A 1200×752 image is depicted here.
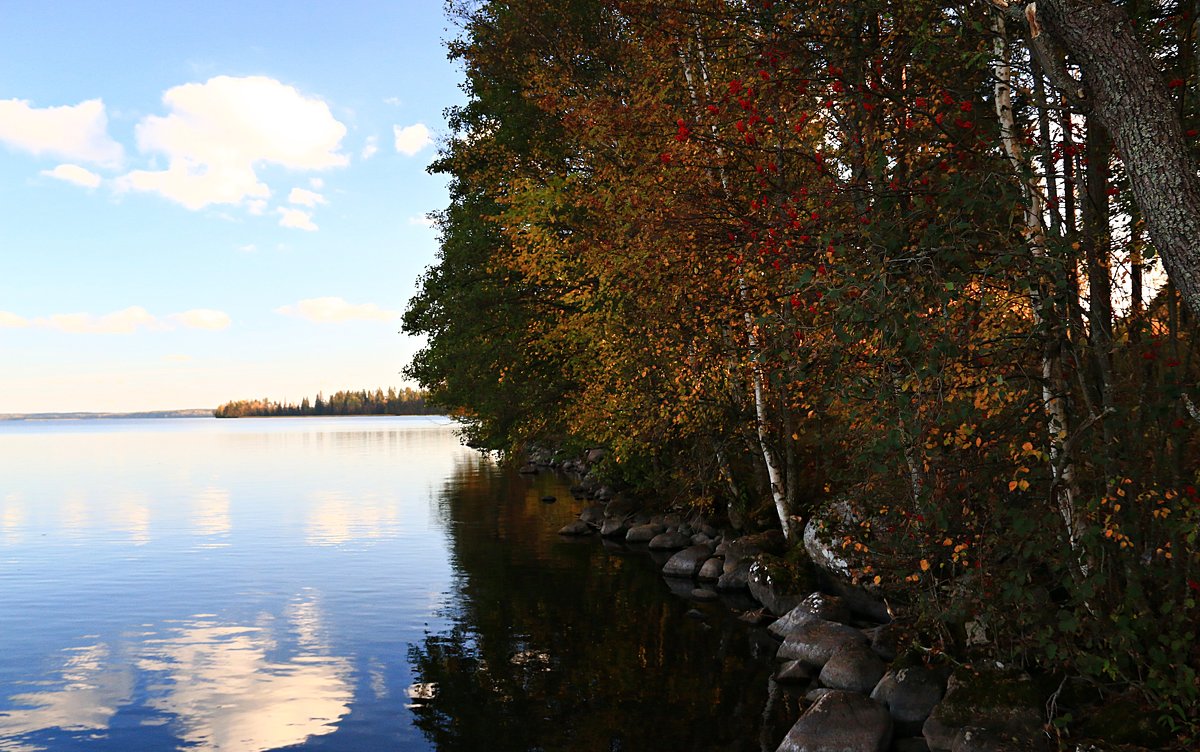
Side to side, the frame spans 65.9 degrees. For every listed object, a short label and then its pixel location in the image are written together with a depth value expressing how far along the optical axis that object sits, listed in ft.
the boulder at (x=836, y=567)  55.01
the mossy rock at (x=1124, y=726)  33.83
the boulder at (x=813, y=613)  57.93
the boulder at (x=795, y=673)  50.75
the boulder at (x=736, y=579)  75.00
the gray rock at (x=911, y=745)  39.91
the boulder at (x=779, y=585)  64.85
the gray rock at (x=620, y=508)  110.01
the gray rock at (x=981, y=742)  36.14
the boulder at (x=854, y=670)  47.06
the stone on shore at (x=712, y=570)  78.69
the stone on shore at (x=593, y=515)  112.03
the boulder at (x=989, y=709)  37.27
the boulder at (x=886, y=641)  51.88
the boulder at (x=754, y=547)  76.64
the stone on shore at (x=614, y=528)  105.29
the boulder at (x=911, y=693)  42.68
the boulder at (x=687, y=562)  81.71
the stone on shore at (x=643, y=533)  100.89
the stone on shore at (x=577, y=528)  107.34
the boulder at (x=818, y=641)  52.16
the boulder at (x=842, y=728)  39.50
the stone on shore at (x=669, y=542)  96.94
